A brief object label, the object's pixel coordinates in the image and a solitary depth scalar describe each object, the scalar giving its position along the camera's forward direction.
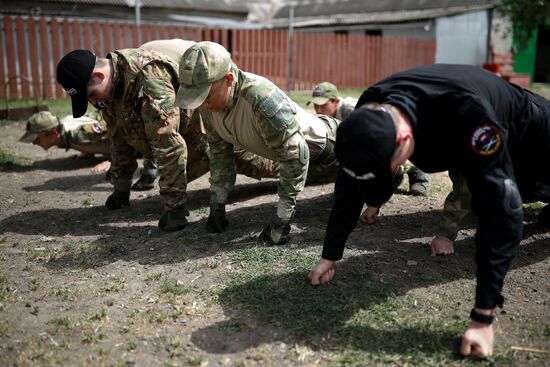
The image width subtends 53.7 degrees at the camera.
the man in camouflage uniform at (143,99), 3.84
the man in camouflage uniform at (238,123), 3.22
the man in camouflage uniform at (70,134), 6.06
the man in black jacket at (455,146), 2.13
